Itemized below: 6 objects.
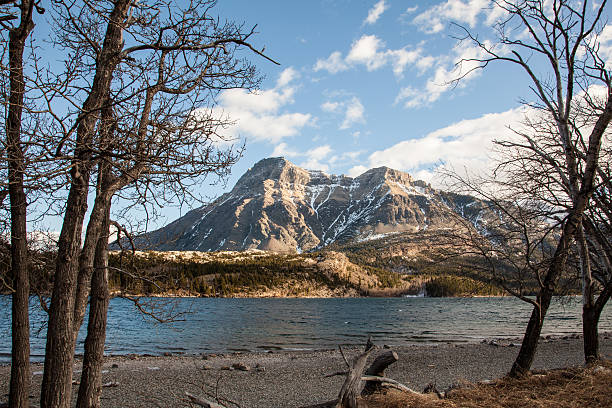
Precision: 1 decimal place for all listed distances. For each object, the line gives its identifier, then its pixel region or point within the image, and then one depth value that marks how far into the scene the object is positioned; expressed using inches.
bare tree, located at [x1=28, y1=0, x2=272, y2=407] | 181.3
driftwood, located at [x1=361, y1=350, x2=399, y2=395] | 262.2
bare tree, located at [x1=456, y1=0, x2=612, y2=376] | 312.2
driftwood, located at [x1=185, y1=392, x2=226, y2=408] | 211.5
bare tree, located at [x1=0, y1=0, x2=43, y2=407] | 233.1
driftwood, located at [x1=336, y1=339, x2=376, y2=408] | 216.5
